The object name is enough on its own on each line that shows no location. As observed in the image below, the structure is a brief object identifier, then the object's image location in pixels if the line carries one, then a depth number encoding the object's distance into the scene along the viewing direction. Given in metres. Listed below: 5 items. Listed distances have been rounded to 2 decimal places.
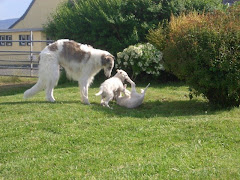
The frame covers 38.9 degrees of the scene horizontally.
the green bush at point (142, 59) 12.67
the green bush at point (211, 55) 7.61
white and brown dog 8.89
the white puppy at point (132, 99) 8.64
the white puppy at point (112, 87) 8.56
